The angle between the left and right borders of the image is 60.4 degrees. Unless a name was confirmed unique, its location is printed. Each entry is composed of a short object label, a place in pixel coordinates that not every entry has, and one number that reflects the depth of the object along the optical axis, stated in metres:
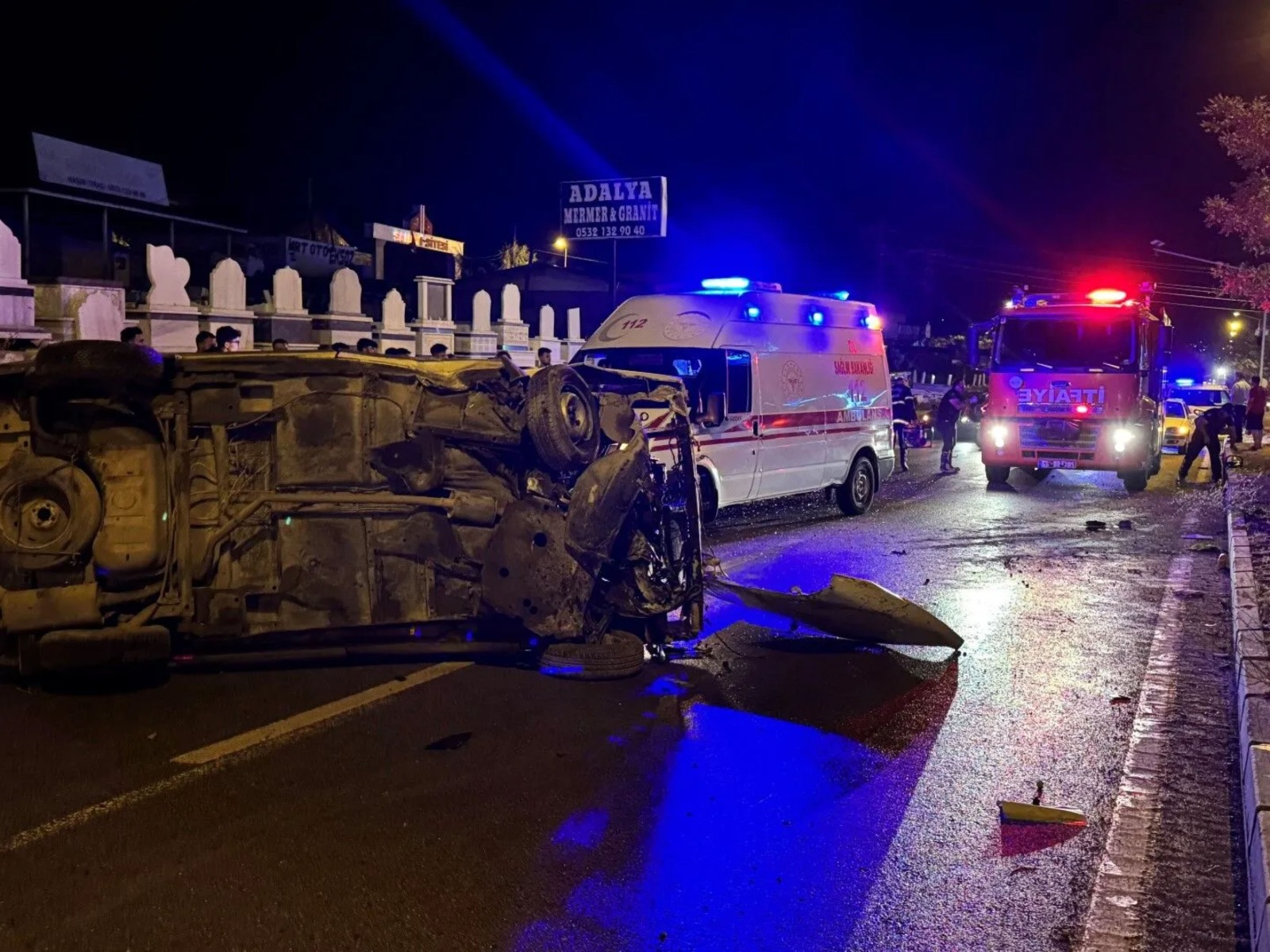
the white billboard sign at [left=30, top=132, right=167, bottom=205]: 22.27
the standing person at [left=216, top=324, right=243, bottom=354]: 10.98
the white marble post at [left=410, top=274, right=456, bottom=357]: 18.94
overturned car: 5.47
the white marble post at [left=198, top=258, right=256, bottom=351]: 14.38
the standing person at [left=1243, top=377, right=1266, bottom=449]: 24.88
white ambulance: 11.26
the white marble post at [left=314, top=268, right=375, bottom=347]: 16.77
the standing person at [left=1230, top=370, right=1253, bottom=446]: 24.84
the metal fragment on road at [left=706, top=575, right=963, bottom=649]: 7.04
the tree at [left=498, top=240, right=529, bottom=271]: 43.22
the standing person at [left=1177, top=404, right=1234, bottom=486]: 18.03
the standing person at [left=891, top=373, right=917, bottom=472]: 20.12
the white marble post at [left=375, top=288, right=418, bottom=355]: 18.06
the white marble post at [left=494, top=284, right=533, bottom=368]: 20.89
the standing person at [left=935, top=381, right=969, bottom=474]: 19.77
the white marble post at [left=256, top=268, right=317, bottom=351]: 15.64
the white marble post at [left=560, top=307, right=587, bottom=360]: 22.95
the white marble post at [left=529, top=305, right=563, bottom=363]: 22.20
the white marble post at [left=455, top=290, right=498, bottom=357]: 20.17
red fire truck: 16.44
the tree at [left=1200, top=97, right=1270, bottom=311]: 12.80
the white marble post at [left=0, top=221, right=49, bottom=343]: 11.49
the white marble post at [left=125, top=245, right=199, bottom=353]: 13.59
